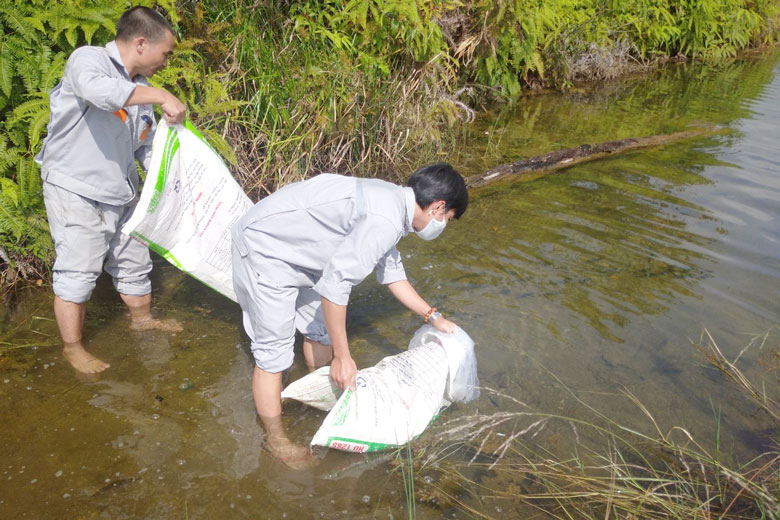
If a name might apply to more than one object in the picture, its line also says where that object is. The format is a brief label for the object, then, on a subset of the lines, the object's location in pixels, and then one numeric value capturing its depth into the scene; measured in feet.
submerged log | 19.47
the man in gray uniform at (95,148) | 8.82
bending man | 7.60
